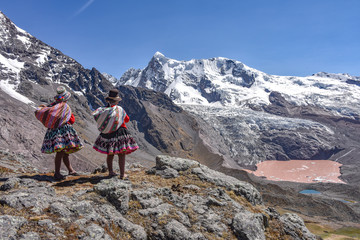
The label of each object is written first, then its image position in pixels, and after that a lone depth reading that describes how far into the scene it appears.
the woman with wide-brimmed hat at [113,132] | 7.30
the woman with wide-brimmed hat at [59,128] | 7.21
